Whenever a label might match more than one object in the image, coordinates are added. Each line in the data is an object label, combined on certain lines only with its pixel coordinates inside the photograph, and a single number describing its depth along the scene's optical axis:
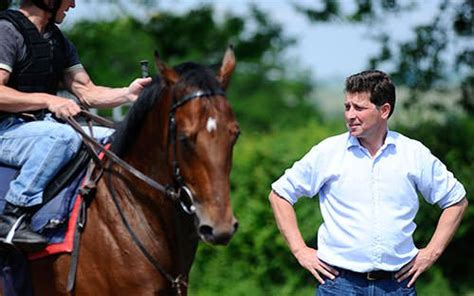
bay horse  10.01
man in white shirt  10.59
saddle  11.21
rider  11.23
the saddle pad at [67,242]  11.28
